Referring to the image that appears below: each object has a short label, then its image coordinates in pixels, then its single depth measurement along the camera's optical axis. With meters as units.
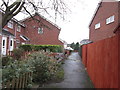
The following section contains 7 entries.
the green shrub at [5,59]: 6.84
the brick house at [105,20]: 11.05
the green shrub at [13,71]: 2.84
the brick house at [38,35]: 17.99
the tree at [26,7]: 5.49
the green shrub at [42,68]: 4.32
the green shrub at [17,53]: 9.26
